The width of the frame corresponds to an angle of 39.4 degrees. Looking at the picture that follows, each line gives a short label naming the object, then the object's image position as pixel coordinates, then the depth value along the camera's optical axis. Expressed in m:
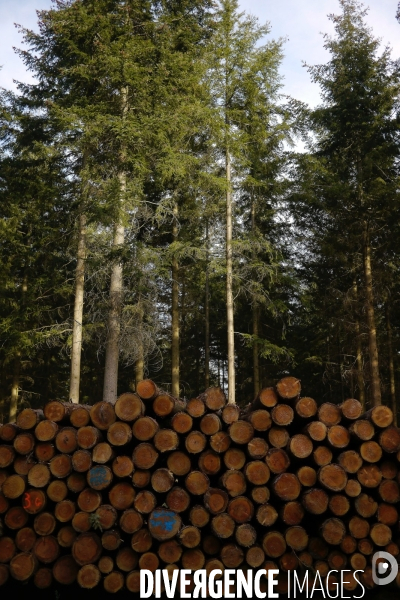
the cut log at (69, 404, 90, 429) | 6.20
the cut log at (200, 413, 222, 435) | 6.06
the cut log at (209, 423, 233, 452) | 6.02
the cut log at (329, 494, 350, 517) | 5.80
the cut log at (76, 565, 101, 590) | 5.63
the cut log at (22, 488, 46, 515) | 5.97
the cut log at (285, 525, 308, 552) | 5.80
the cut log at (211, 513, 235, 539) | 5.72
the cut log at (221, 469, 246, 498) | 5.88
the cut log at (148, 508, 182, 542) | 5.68
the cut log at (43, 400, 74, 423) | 6.32
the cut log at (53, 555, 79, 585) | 5.82
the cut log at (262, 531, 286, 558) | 5.79
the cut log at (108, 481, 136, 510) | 5.87
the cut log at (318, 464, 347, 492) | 5.81
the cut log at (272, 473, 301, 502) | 5.84
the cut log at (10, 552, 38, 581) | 5.79
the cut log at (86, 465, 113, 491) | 5.86
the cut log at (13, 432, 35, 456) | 6.18
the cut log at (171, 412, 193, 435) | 6.05
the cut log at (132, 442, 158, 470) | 5.91
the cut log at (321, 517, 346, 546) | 5.75
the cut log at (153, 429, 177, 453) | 5.97
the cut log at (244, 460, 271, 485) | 5.89
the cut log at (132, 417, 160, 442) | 6.02
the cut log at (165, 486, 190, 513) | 5.83
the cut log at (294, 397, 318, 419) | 6.10
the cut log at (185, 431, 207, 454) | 6.00
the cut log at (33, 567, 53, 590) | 5.85
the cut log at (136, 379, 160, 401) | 6.14
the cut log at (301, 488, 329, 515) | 5.78
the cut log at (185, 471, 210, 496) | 5.88
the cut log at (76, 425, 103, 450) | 6.03
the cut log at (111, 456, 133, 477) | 5.89
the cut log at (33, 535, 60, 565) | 5.89
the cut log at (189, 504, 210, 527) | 5.79
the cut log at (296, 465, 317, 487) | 5.89
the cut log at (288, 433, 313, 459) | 5.92
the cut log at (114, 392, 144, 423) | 6.05
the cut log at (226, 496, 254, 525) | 5.81
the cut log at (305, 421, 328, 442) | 5.98
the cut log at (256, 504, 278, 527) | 5.82
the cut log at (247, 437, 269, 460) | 5.96
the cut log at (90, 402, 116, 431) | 6.13
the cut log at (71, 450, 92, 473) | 5.96
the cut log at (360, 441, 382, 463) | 5.97
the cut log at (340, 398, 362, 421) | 6.13
